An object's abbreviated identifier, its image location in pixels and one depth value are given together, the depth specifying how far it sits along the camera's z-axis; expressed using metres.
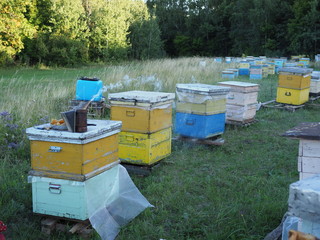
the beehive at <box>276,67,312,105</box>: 8.70
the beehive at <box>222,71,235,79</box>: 14.99
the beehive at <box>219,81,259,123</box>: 6.90
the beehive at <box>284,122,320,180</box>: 2.80
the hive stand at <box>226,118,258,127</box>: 7.06
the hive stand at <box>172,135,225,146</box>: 5.76
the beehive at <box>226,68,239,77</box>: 16.29
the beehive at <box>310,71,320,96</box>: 10.42
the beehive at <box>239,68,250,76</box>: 17.31
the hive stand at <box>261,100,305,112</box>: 8.98
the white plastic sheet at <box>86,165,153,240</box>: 3.10
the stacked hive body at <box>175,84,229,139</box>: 5.57
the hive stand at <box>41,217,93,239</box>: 3.04
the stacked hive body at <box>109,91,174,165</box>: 4.38
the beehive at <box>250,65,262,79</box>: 15.73
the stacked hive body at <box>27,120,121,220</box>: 3.01
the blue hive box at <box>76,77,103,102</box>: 7.30
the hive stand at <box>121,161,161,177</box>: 4.49
